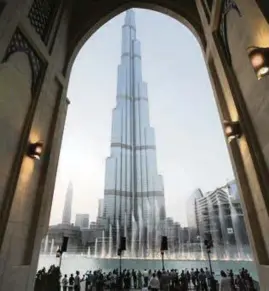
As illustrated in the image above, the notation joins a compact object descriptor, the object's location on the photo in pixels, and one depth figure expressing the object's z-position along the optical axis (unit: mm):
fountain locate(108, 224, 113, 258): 90162
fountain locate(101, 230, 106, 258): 96112
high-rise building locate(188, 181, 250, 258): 63338
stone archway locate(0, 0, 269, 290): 3137
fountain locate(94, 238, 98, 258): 95562
